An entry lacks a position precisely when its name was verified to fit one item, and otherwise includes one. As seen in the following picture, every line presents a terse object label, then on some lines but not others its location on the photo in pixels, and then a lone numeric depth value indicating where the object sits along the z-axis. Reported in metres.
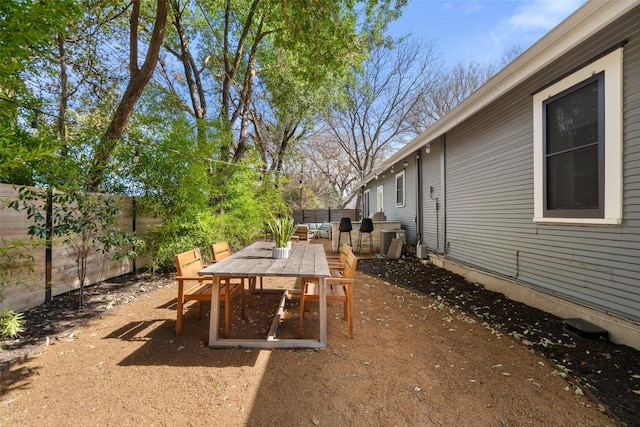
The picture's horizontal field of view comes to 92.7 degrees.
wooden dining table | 2.51
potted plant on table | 3.34
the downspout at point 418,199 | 7.92
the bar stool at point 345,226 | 8.50
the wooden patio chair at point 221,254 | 3.79
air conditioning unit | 8.37
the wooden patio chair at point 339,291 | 2.87
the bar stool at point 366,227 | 8.35
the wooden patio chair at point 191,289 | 2.82
